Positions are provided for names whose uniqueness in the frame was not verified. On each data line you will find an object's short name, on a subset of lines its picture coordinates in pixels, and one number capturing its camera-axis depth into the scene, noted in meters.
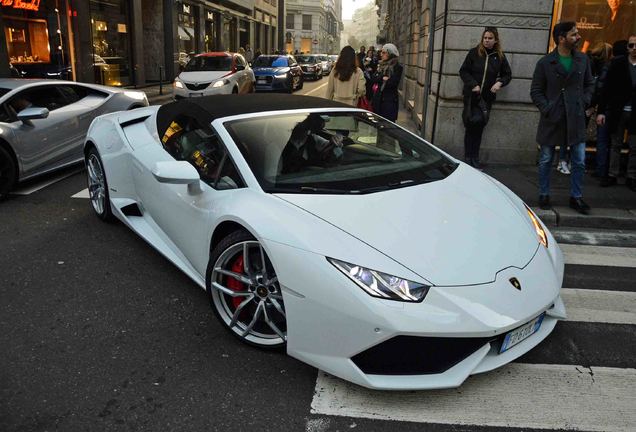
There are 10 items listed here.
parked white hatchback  16.06
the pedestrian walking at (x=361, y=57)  14.84
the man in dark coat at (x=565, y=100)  5.82
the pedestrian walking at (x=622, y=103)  6.65
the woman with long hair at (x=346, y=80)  7.95
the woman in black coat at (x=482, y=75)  7.50
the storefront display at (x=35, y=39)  16.80
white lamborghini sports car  2.54
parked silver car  6.36
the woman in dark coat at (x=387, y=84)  8.23
